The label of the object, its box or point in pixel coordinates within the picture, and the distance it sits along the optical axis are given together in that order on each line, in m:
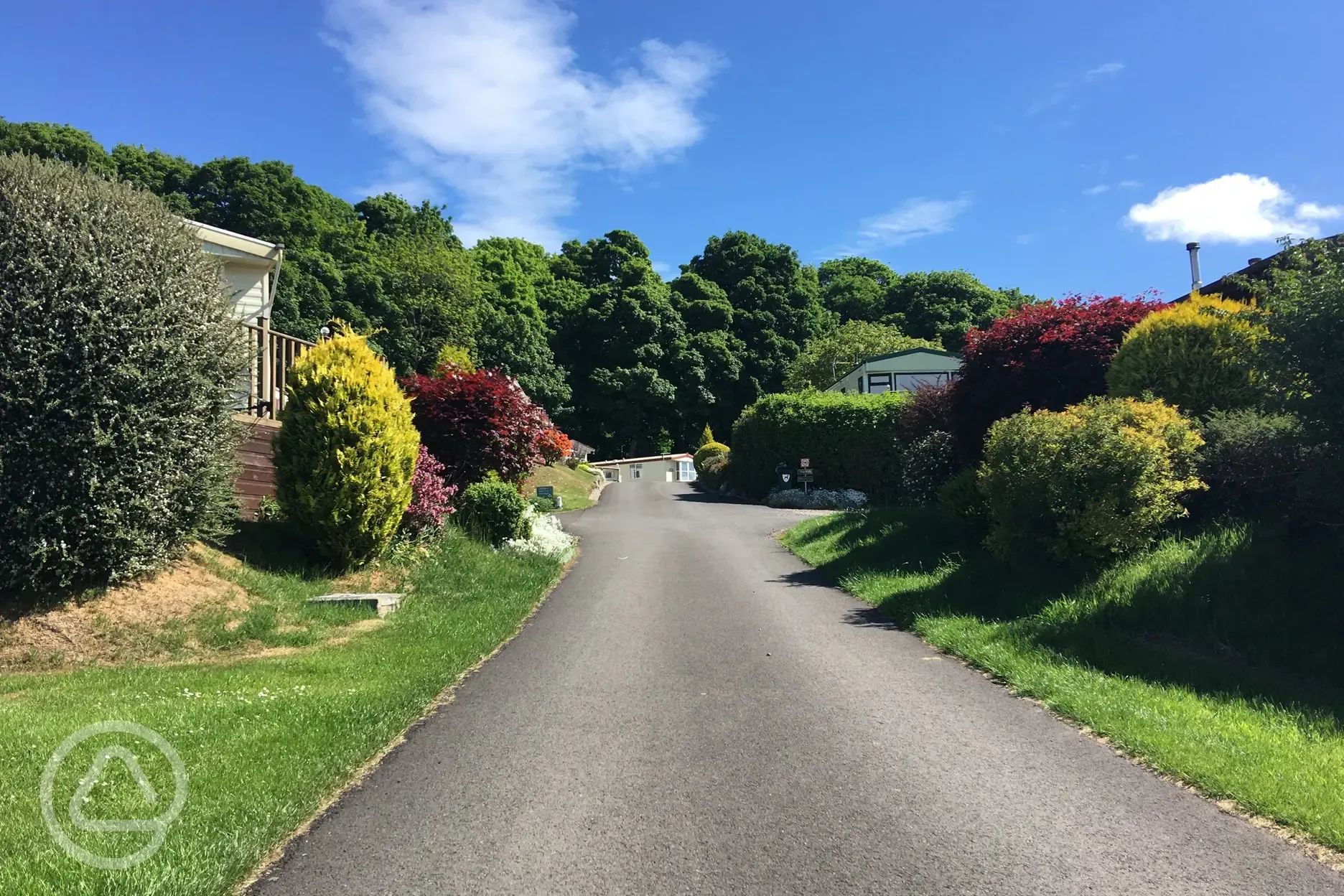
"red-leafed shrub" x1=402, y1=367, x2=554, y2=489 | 14.70
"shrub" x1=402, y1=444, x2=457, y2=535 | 11.94
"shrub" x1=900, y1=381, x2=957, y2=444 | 16.38
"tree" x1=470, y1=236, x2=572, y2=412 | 48.91
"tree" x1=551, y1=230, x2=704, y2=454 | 57.09
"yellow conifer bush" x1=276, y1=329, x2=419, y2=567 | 9.86
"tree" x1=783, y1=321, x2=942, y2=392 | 52.72
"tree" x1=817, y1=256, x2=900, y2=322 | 71.06
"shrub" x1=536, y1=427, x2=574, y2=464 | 15.80
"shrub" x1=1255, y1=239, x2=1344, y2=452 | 6.94
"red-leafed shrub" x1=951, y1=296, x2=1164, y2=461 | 13.15
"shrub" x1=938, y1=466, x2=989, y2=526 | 11.97
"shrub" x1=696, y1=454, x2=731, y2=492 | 39.90
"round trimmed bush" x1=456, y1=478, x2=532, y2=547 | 14.24
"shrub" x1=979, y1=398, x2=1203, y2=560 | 8.77
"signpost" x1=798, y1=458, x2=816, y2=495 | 30.70
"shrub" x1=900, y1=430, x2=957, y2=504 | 16.17
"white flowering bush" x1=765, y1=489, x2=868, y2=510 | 28.17
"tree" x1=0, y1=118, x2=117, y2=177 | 39.78
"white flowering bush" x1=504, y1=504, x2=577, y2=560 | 14.62
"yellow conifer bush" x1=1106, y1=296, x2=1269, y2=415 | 10.77
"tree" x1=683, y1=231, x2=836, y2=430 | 62.53
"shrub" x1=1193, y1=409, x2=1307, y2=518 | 8.54
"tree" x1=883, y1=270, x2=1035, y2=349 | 65.56
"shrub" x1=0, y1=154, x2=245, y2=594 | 6.91
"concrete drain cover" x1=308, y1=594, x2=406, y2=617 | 9.26
